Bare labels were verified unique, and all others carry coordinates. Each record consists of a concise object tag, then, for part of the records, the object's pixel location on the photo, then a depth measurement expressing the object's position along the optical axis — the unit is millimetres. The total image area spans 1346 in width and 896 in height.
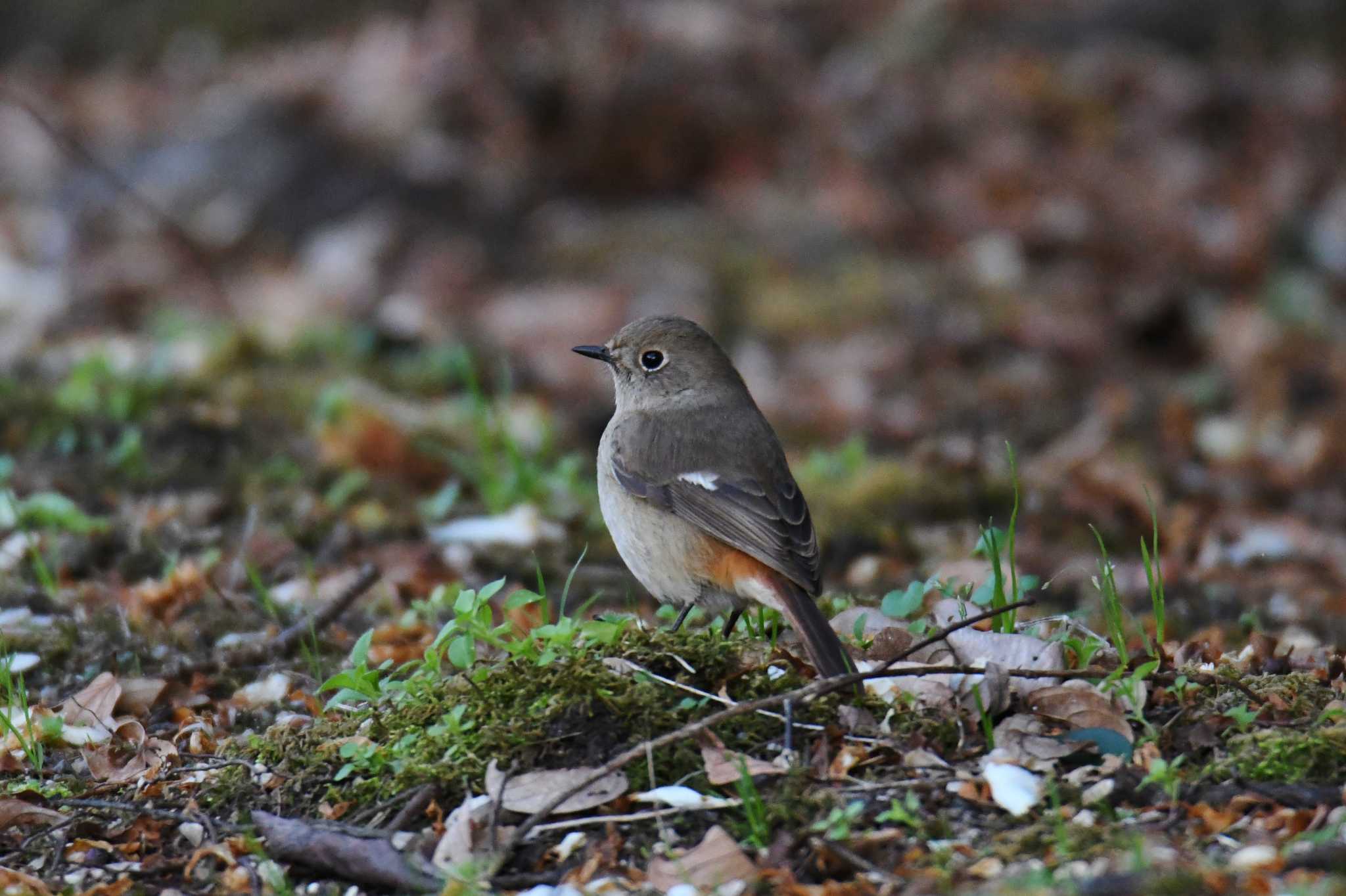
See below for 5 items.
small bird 9578
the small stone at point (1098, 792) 7543
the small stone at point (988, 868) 7004
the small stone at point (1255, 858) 6742
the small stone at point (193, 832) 7969
